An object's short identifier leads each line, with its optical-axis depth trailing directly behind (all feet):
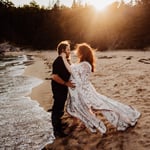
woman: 19.65
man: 19.61
